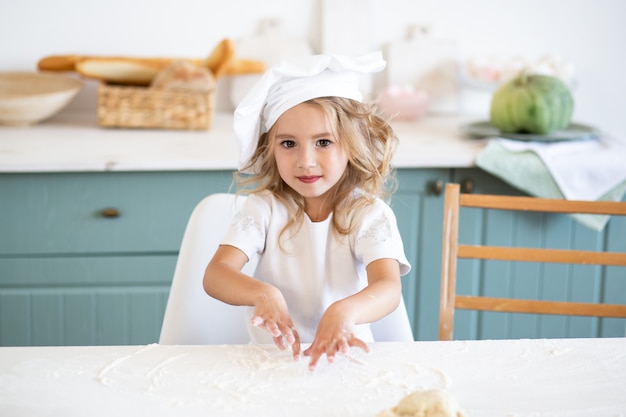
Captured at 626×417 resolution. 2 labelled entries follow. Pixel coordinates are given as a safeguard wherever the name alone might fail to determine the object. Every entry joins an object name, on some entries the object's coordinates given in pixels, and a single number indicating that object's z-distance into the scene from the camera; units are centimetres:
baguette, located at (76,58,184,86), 239
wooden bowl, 231
